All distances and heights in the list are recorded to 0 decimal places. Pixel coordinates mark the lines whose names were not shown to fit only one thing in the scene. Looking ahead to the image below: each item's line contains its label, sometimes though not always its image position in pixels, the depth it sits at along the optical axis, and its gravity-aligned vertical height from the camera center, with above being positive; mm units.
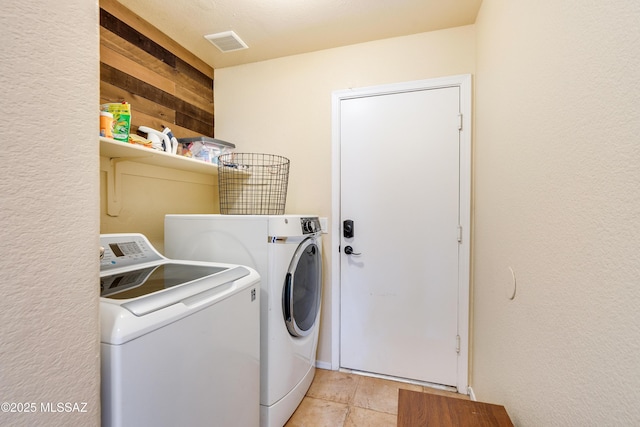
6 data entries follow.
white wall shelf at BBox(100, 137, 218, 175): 1361 +288
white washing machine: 699 -391
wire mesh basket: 2227 +189
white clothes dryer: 1449 -316
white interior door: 1913 -171
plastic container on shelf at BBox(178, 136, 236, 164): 1980 +420
